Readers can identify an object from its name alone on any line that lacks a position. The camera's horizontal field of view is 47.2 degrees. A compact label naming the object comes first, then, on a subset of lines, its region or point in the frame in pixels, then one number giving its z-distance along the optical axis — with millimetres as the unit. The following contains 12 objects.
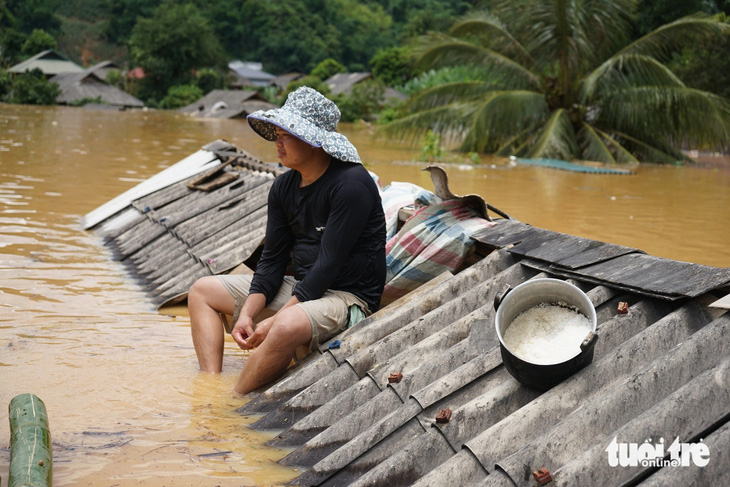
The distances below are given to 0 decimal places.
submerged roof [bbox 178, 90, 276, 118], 46938
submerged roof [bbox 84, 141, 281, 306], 6730
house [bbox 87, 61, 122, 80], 62962
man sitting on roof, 4004
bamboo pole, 2994
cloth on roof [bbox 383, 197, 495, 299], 4516
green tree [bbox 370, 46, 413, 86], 56750
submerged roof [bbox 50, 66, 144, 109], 51750
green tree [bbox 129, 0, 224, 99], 62031
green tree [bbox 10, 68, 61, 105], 49031
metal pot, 2949
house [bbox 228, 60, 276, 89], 69625
